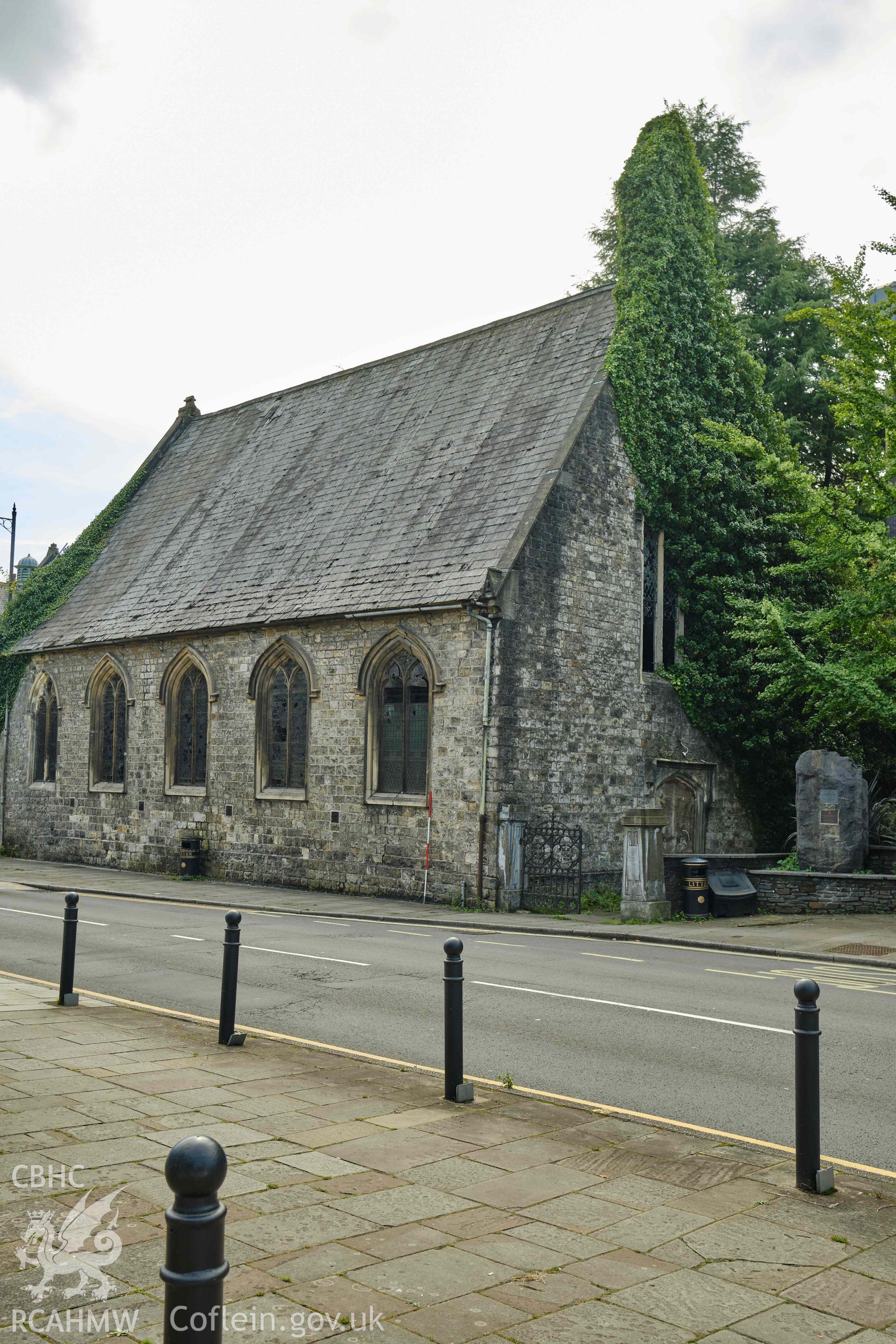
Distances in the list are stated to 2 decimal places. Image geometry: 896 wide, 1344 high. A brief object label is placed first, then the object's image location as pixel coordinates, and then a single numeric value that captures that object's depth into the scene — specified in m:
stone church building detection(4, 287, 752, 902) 20.91
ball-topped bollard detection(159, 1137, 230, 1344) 2.63
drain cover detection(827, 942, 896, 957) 14.66
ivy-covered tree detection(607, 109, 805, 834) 23.62
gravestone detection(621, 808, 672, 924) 18.58
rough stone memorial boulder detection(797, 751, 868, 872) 19.45
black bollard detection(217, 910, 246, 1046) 8.19
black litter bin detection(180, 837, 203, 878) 25.72
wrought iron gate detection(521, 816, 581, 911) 20.30
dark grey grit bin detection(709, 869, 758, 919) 19.53
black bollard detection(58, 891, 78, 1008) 9.60
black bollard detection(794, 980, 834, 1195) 5.43
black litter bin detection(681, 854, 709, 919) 19.42
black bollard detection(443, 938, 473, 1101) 6.88
